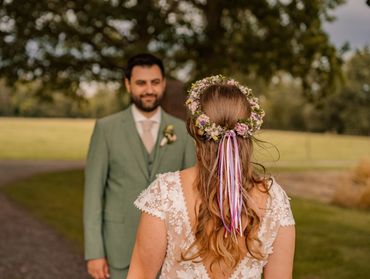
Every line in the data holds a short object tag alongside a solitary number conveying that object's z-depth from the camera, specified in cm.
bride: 220
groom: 371
